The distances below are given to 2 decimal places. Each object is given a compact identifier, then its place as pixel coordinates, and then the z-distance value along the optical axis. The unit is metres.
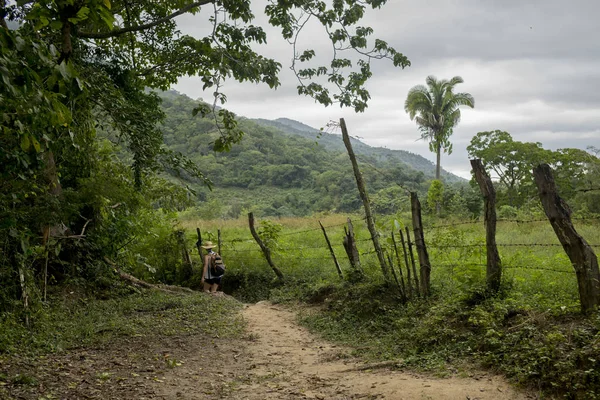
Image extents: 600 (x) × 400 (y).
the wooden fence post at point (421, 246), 7.00
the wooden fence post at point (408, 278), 7.17
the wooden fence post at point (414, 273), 7.10
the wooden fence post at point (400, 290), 7.32
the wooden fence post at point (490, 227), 5.92
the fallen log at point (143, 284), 10.66
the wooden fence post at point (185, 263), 13.47
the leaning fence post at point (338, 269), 9.53
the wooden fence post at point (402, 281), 7.23
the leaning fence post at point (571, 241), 4.82
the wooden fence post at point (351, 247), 9.41
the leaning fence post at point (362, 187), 8.55
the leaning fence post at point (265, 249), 11.66
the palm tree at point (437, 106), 37.12
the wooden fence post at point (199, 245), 13.27
